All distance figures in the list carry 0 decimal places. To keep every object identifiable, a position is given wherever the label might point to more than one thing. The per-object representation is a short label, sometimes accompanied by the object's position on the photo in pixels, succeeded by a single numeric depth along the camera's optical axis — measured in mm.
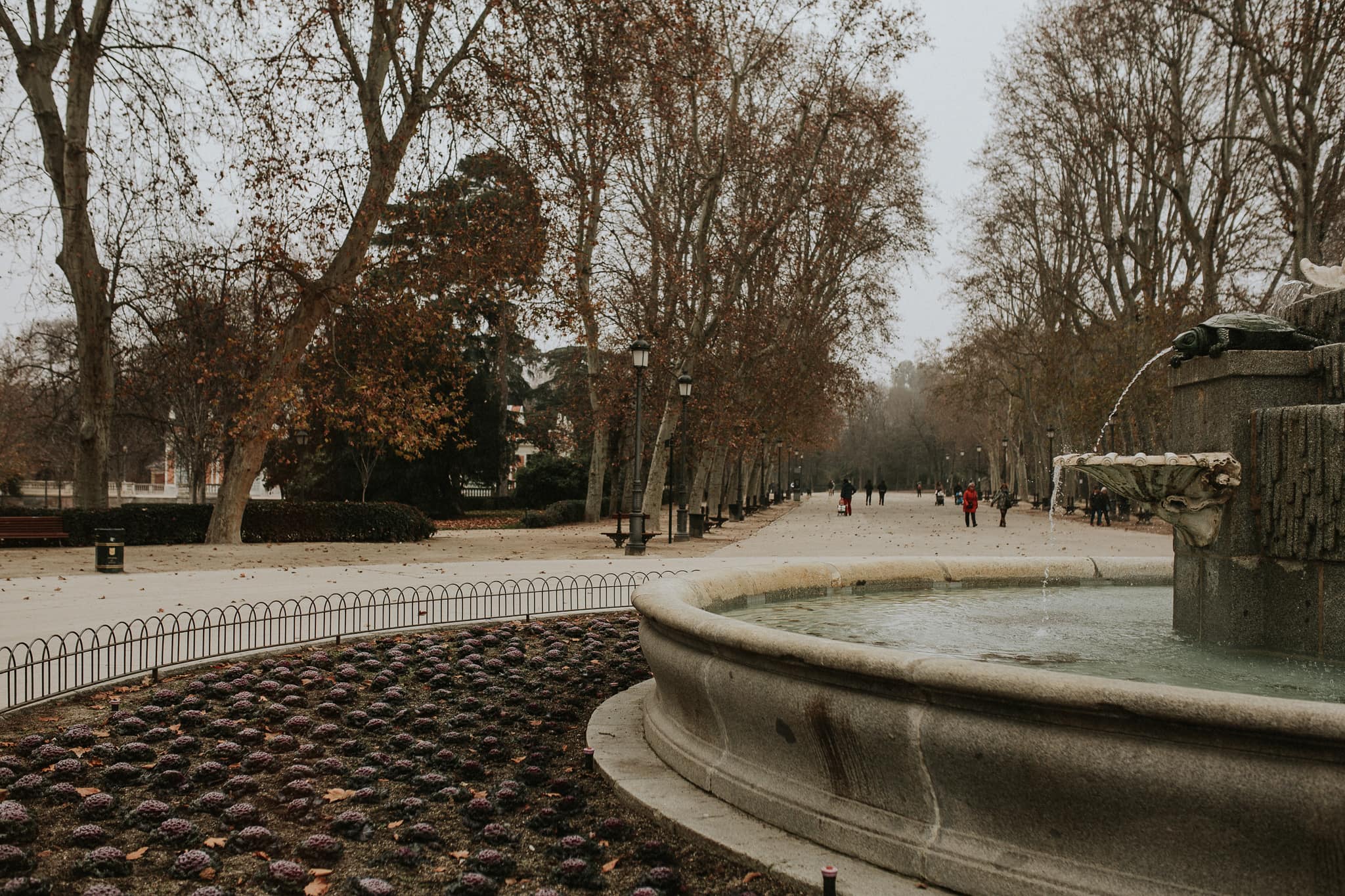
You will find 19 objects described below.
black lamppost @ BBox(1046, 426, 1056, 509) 42562
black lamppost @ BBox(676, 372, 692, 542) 23125
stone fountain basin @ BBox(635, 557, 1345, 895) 2971
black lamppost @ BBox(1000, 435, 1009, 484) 61656
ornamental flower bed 3775
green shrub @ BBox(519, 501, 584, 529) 31172
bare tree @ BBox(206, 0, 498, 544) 17922
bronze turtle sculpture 5344
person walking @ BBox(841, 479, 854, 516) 42228
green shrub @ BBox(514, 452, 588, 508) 44781
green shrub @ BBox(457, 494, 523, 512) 43812
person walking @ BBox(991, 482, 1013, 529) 33094
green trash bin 14289
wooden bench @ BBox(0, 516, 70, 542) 18844
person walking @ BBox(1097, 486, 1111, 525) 32844
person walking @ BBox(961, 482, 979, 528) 32844
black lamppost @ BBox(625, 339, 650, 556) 19562
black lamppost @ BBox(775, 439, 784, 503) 52750
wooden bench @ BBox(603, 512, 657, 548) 21000
